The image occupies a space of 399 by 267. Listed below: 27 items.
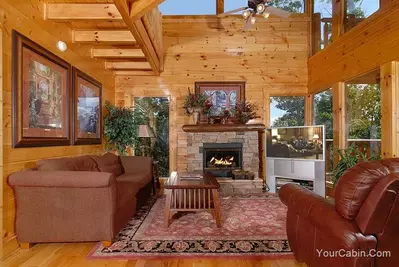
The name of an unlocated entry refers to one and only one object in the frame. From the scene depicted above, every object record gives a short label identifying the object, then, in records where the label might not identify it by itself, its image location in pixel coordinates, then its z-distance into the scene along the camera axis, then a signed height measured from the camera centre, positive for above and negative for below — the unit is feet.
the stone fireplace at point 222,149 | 18.33 -0.99
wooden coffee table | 10.06 -2.66
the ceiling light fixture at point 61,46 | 11.40 +4.04
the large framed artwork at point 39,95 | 8.71 +1.60
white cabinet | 15.01 -2.28
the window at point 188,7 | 19.94 +9.96
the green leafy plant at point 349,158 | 12.86 -1.22
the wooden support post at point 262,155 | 19.54 -1.54
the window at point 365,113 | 12.92 +1.15
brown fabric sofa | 7.93 -2.18
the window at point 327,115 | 16.66 +1.31
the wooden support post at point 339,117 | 15.37 +1.03
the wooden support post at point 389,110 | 11.35 +1.09
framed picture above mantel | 19.72 +3.14
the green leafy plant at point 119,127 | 16.52 +0.56
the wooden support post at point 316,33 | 18.95 +7.60
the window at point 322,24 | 17.53 +7.94
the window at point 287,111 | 19.98 +1.84
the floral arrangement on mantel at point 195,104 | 18.70 +2.26
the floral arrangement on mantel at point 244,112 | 18.58 +1.70
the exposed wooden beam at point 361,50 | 11.62 +4.55
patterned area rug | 7.98 -3.63
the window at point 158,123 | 19.86 +0.96
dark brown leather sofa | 4.61 -1.63
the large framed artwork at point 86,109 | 13.01 +1.49
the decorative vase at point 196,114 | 18.67 +1.54
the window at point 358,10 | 13.09 +6.72
